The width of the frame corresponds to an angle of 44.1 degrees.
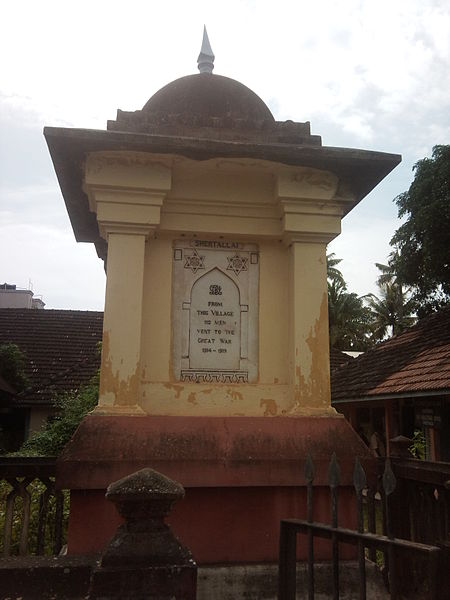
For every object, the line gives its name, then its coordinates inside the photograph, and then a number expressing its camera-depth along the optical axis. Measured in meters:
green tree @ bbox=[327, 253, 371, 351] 29.19
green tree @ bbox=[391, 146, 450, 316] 11.88
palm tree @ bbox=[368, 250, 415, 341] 29.28
